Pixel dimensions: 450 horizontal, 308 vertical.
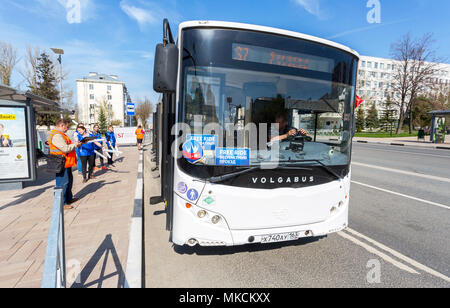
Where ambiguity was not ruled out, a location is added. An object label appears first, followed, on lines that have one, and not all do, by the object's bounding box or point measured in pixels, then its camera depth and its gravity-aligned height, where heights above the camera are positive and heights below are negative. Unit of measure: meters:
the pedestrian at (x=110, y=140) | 11.31 -0.52
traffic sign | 18.69 +1.51
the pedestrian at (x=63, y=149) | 4.87 -0.42
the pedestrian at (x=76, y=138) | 7.77 -0.31
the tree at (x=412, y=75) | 37.05 +9.08
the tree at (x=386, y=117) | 46.34 +3.37
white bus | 2.94 -0.05
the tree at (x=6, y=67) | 27.86 +6.82
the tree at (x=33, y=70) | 32.42 +7.70
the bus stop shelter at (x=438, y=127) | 25.35 +0.62
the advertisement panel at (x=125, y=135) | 20.12 -0.51
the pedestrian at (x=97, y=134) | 8.90 -0.39
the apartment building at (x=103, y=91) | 78.62 +12.20
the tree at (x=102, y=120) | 53.26 +1.84
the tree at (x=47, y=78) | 40.93 +8.37
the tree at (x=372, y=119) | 56.09 +3.03
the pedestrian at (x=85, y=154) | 7.88 -0.84
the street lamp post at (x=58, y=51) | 21.21 +6.67
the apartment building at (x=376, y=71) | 77.75 +19.72
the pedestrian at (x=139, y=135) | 17.62 -0.43
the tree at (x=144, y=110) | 52.02 +4.09
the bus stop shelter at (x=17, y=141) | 6.68 -0.38
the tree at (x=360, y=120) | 53.67 +2.73
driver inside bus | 3.24 +0.03
